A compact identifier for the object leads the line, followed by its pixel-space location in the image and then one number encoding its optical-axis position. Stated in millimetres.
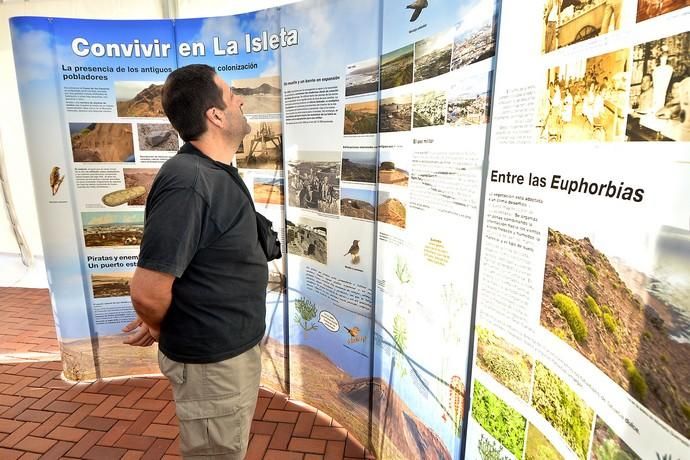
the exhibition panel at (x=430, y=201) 767
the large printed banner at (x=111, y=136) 2426
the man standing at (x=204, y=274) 1224
